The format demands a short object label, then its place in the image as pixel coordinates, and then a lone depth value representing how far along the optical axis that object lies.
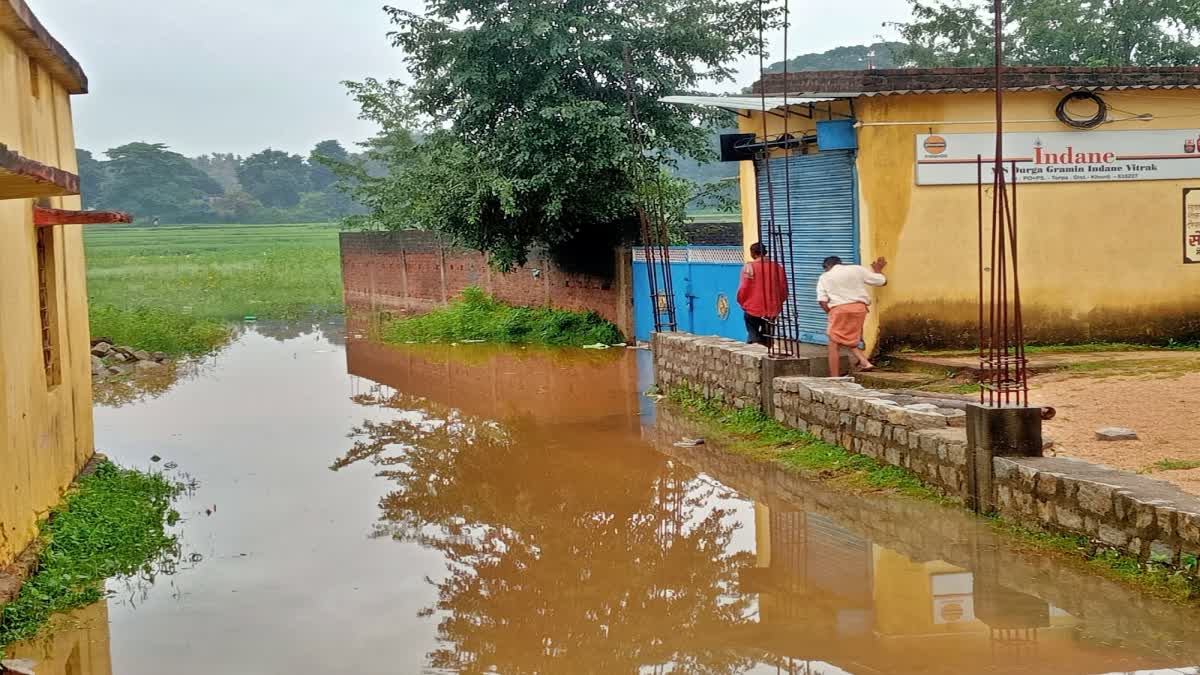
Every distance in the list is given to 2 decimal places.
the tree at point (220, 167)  136.62
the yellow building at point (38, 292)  7.58
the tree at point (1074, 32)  29.81
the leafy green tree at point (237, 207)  99.12
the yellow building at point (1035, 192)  14.34
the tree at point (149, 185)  95.06
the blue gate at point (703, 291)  18.42
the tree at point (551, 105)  20.41
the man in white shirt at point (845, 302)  13.03
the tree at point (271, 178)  104.69
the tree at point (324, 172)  106.44
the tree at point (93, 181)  96.44
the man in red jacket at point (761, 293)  13.89
